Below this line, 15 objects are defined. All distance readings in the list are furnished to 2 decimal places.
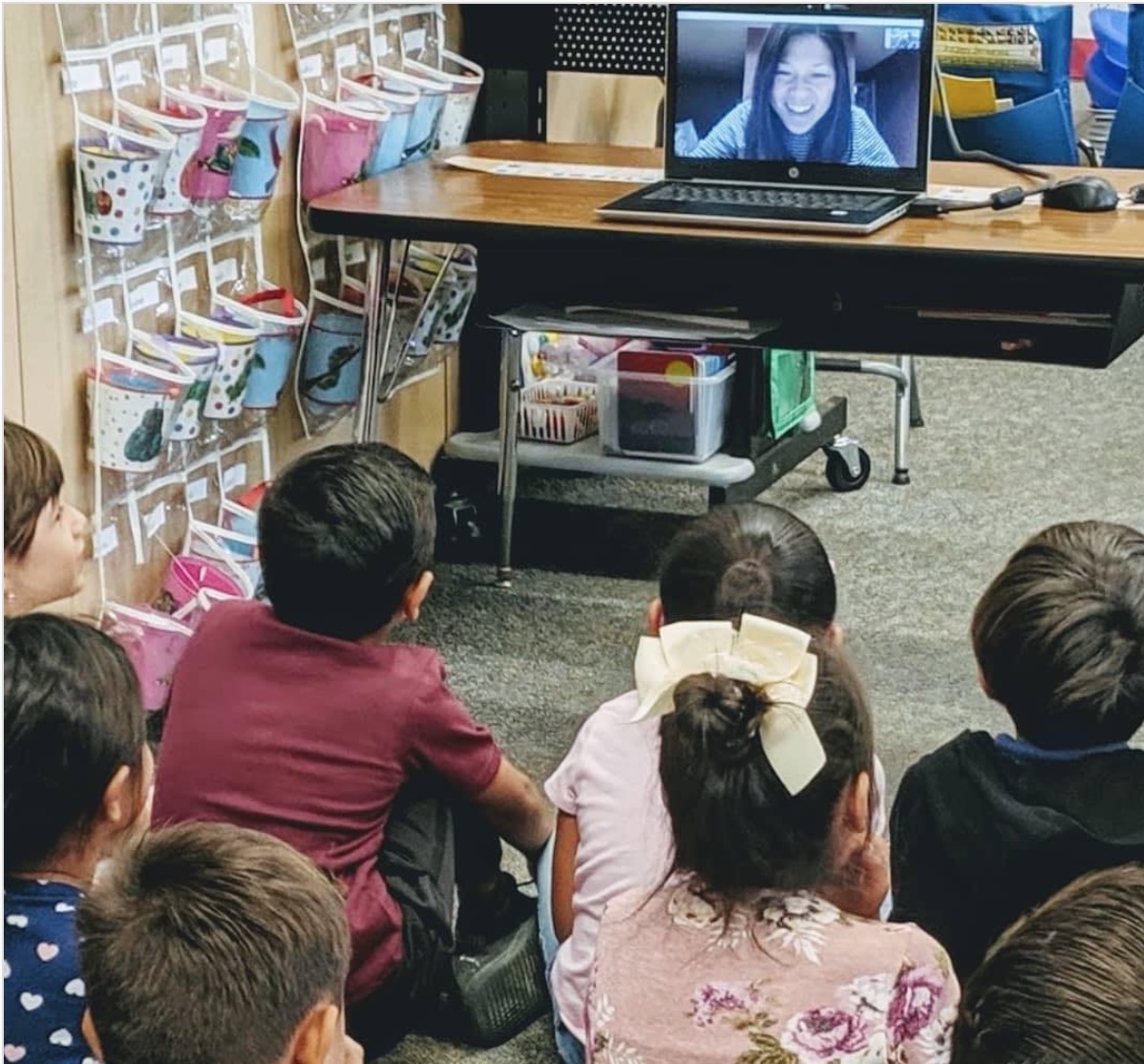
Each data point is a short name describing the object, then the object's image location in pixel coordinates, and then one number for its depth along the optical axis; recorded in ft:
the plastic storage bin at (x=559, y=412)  11.14
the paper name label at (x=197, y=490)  9.20
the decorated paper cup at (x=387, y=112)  9.89
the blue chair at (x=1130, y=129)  14.07
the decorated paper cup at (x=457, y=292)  10.44
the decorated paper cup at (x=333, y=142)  9.60
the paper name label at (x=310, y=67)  9.62
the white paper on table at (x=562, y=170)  9.90
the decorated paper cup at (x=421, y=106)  10.15
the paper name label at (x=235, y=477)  9.53
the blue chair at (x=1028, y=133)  13.78
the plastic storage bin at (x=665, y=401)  10.61
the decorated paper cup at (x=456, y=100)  10.46
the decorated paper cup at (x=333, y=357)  9.77
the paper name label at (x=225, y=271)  9.18
